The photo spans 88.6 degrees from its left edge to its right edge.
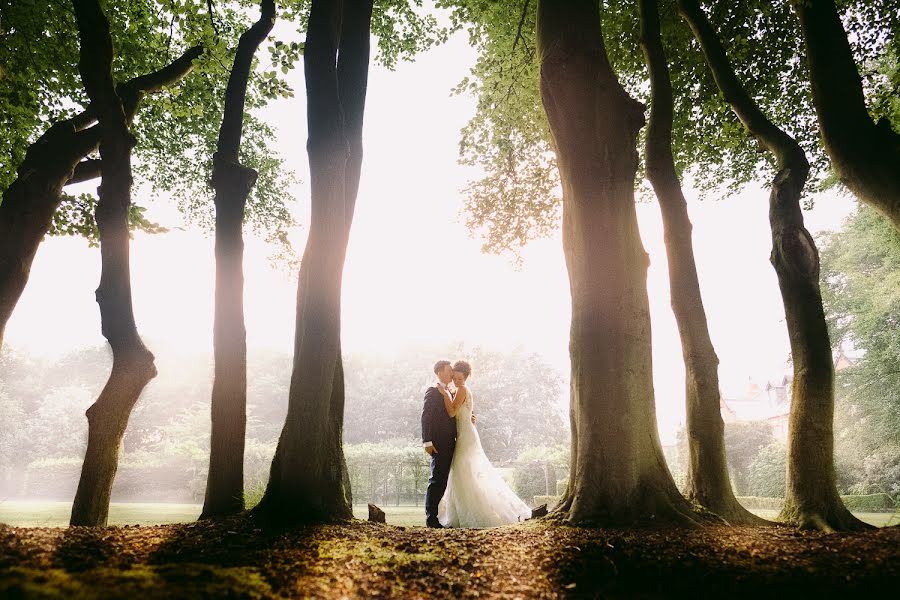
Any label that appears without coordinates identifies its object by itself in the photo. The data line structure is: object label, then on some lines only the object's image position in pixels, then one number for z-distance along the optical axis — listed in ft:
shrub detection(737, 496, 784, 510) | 59.00
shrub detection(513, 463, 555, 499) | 68.69
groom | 22.80
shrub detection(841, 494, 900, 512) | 63.26
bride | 22.56
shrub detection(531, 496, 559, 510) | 47.82
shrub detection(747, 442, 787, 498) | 70.28
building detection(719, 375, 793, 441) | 188.21
